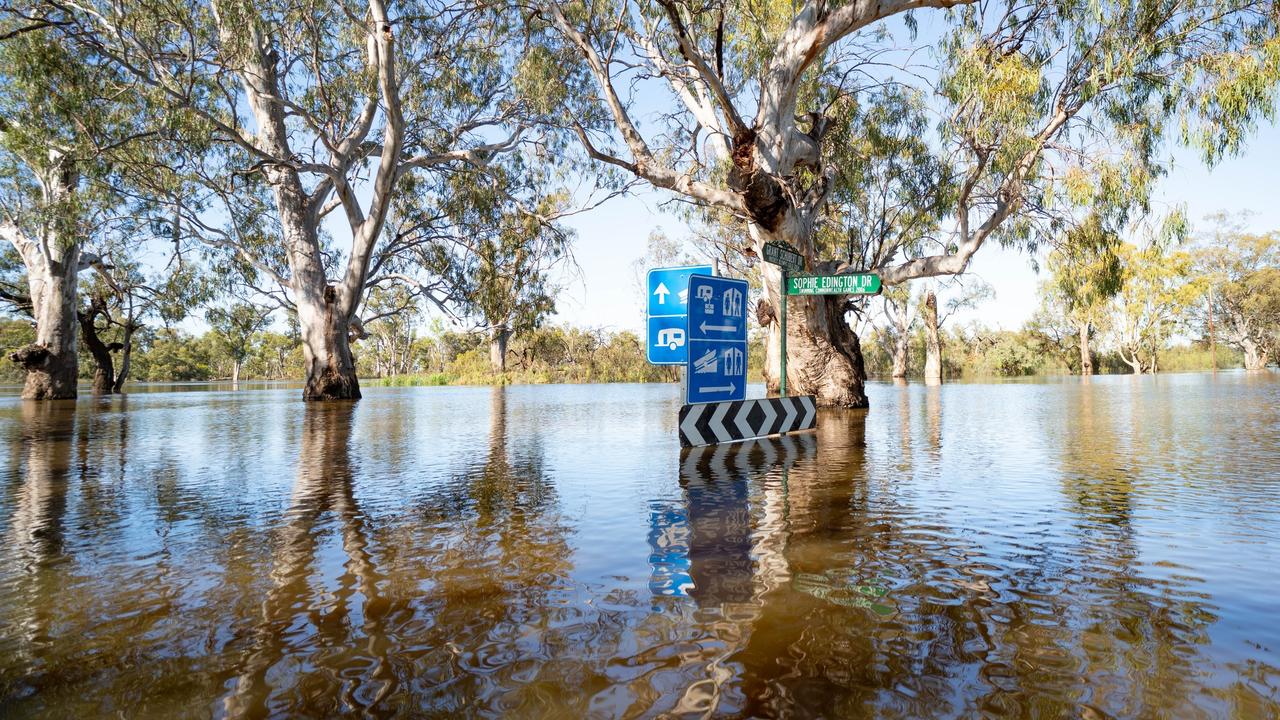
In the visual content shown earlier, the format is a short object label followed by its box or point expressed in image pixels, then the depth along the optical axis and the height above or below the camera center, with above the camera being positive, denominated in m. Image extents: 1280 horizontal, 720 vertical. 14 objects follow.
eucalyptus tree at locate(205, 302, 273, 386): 26.74 +2.52
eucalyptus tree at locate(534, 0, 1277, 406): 11.82 +5.16
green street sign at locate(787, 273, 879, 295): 8.67 +1.20
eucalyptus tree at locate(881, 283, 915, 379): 41.28 +3.51
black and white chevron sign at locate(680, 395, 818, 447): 7.48 -0.50
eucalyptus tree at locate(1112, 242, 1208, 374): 52.00 +5.90
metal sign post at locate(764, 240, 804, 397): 8.62 +1.51
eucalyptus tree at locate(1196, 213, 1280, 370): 53.78 +6.68
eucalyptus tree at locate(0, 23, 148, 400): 14.50 +5.84
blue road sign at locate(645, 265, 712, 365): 8.09 +0.78
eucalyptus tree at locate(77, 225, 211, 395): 25.97 +3.38
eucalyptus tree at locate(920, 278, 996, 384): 41.36 +2.11
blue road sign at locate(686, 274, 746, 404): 7.89 +0.46
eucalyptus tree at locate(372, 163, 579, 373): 20.17 +4.34
